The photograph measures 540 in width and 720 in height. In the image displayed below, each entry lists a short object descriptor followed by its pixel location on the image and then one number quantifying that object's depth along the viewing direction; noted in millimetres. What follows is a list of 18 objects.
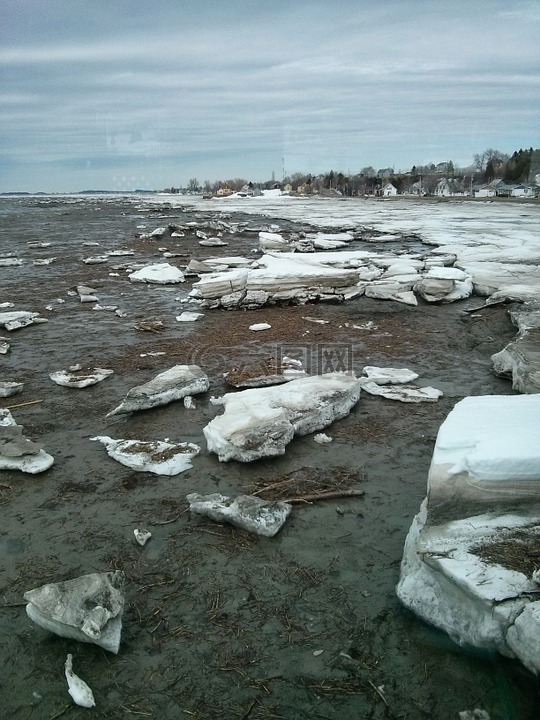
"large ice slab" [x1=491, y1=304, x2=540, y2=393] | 4477
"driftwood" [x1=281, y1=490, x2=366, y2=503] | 3189
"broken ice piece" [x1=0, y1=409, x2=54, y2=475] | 3604
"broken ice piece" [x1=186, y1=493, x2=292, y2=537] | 2910
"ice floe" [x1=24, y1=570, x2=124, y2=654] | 2174
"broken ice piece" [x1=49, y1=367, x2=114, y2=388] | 5152
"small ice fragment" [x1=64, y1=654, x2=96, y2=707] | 1978
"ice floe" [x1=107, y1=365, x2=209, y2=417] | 4457
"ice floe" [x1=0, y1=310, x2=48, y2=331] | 7330
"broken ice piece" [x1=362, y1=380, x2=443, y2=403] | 4633
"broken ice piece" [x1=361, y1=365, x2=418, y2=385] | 5016
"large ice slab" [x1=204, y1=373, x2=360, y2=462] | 3625
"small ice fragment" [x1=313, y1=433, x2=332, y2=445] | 3916
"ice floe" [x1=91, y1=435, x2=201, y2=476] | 3611
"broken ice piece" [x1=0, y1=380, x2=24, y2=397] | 4914
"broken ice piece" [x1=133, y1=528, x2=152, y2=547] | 2873
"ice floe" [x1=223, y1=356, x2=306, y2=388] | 4957
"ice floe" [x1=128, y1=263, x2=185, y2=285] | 10610
